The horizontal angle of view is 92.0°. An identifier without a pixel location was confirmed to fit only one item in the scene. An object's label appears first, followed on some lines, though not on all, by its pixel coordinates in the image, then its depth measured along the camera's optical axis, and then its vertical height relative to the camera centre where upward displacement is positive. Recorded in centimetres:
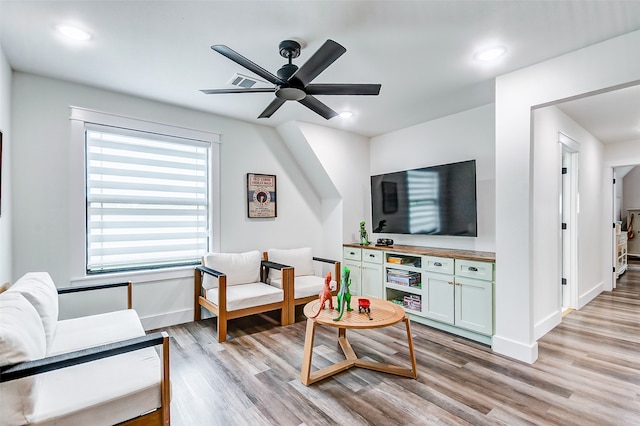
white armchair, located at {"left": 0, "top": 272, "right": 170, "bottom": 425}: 128 -85
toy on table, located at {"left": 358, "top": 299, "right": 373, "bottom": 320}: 250 -77
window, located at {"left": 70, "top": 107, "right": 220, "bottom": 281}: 310 +21
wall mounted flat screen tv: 350 +15
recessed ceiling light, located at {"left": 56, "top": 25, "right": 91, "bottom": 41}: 210 +126
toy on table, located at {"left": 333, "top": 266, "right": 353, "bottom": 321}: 247 -66
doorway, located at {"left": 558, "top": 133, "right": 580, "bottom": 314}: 393 -15
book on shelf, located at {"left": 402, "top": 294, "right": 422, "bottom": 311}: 366 -108
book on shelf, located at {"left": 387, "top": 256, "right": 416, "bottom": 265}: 384 -60
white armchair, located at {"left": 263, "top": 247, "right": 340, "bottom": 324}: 377 -84
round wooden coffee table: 229 -82
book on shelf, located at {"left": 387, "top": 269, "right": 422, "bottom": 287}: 373 -80
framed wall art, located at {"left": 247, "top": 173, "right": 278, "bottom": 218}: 416 +24
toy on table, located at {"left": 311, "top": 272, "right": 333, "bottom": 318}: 258 -68
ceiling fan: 176 +88
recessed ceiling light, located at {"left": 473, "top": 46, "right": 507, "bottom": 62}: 235 +124
